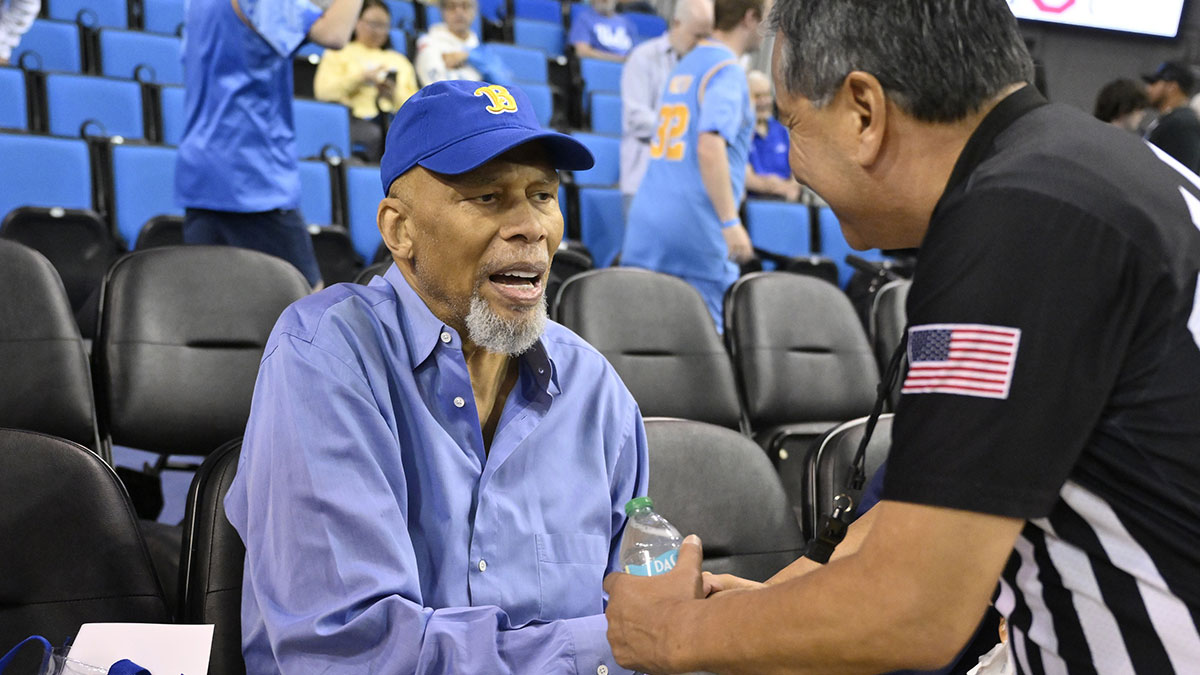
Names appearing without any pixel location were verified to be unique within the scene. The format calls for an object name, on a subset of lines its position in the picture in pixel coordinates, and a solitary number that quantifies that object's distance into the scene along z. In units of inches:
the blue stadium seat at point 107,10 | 289.7
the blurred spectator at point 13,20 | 225.1
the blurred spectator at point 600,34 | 380.8
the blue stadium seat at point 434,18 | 360.5
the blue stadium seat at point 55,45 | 260.7
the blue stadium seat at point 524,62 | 341.1
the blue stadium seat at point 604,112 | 331.3
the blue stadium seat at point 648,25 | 424.2
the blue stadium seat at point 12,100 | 216.4
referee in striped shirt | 38.7
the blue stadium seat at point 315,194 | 219.3
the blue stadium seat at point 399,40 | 312.5
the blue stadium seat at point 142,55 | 265.9
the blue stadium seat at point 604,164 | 287.0
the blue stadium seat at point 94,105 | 225.5
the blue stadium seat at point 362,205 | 225.6
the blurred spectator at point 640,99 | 235.5
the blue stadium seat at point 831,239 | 269.9
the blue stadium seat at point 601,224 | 248.2
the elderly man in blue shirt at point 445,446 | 58.3
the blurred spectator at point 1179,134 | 201.0
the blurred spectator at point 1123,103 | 223.3
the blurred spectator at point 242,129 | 138.5
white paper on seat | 59.6
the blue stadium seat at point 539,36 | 392.8
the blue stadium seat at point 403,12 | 355.3
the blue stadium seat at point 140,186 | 195.3
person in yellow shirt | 272.1
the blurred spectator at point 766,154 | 301.4
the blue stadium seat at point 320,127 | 248.1
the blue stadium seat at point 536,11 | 413.1
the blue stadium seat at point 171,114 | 234.1
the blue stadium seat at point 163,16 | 299.9
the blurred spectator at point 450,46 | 278.1
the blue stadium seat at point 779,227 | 259.1
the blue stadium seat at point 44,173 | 181.3
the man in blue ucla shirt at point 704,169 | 173.8
